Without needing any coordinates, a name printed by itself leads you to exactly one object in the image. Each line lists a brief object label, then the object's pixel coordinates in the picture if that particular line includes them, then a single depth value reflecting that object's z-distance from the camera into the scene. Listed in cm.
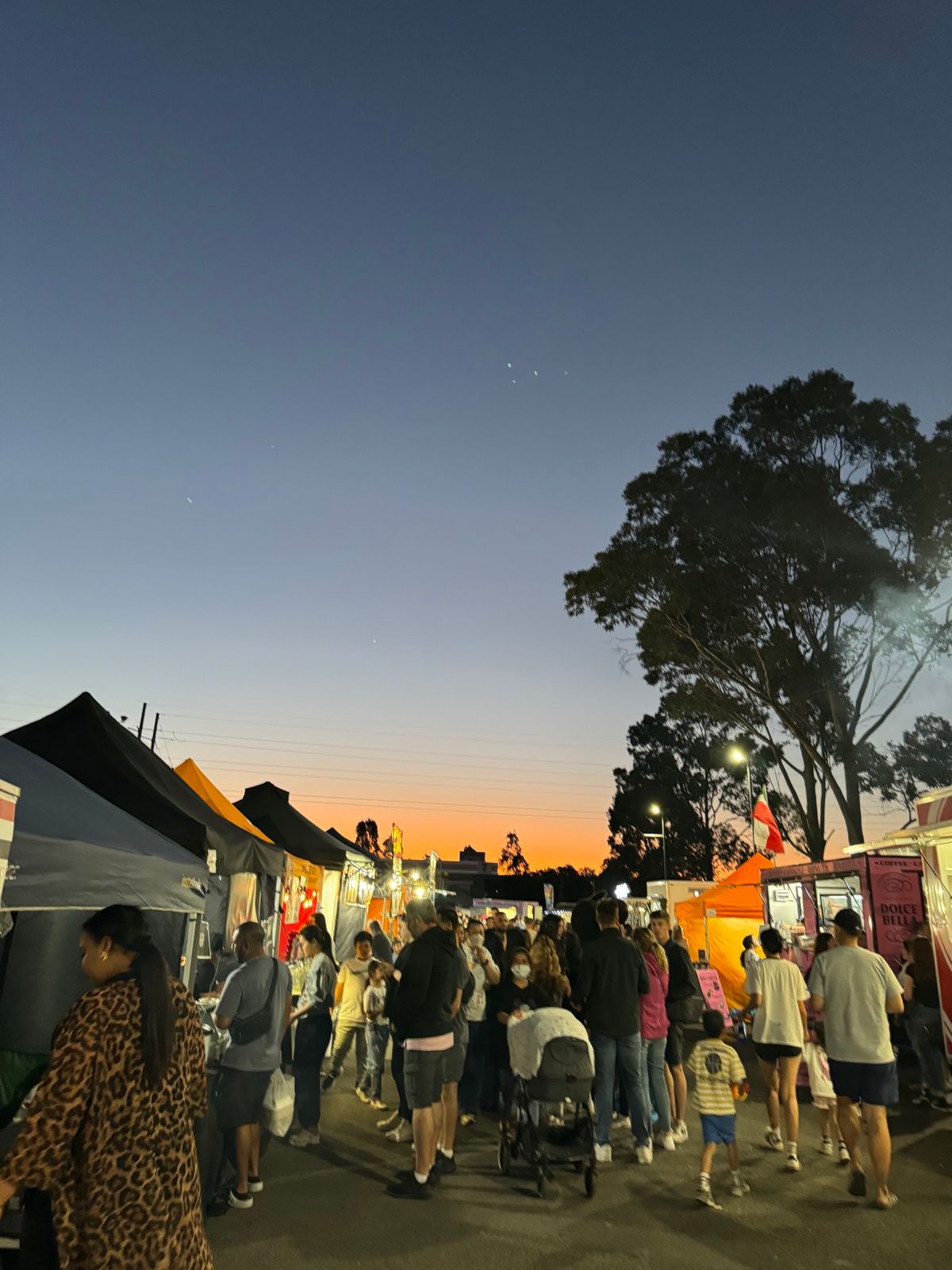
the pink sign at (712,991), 1285
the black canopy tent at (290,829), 1330
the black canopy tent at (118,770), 738
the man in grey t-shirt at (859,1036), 538
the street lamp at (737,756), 2098
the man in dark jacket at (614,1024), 629
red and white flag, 1908
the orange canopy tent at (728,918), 1655
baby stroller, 548
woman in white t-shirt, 643
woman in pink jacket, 682
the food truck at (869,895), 1075
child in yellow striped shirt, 557
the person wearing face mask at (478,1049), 762
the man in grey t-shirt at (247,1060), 509
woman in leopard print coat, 244
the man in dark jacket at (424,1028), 546
